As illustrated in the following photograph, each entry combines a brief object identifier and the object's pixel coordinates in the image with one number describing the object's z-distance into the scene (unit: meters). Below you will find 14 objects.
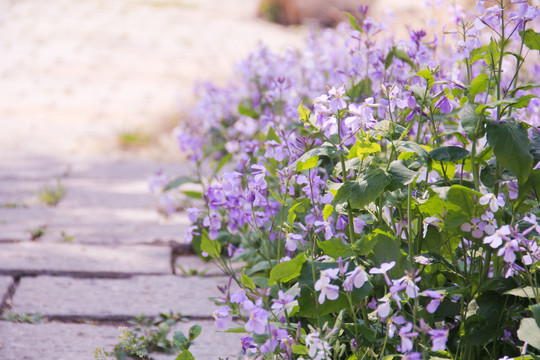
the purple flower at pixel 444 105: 2.24
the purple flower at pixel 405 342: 2.10
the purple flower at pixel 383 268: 2.14
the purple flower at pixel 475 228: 2.19
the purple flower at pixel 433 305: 2.14
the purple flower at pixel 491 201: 2.16
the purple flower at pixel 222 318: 2.19
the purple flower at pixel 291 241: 2.24
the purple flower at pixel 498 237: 2.14
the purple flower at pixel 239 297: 2.20
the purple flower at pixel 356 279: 2.16
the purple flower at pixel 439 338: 2.10
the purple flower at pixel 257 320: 2.14
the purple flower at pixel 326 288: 2.15
